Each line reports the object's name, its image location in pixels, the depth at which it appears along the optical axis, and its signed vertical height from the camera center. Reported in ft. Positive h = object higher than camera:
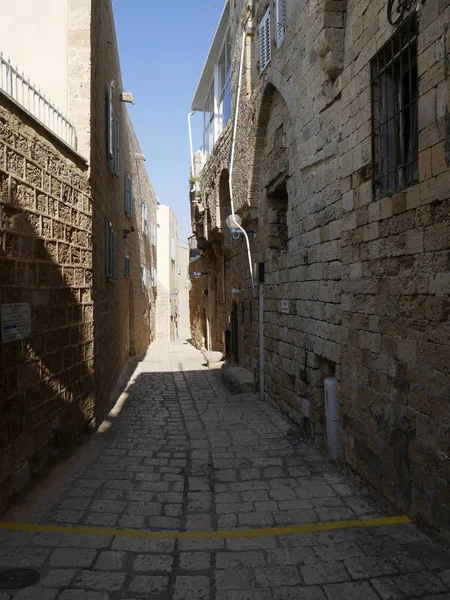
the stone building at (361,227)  10.61 +1.91
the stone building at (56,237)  13.12 +2.09
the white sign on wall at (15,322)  12.50 -0.68
